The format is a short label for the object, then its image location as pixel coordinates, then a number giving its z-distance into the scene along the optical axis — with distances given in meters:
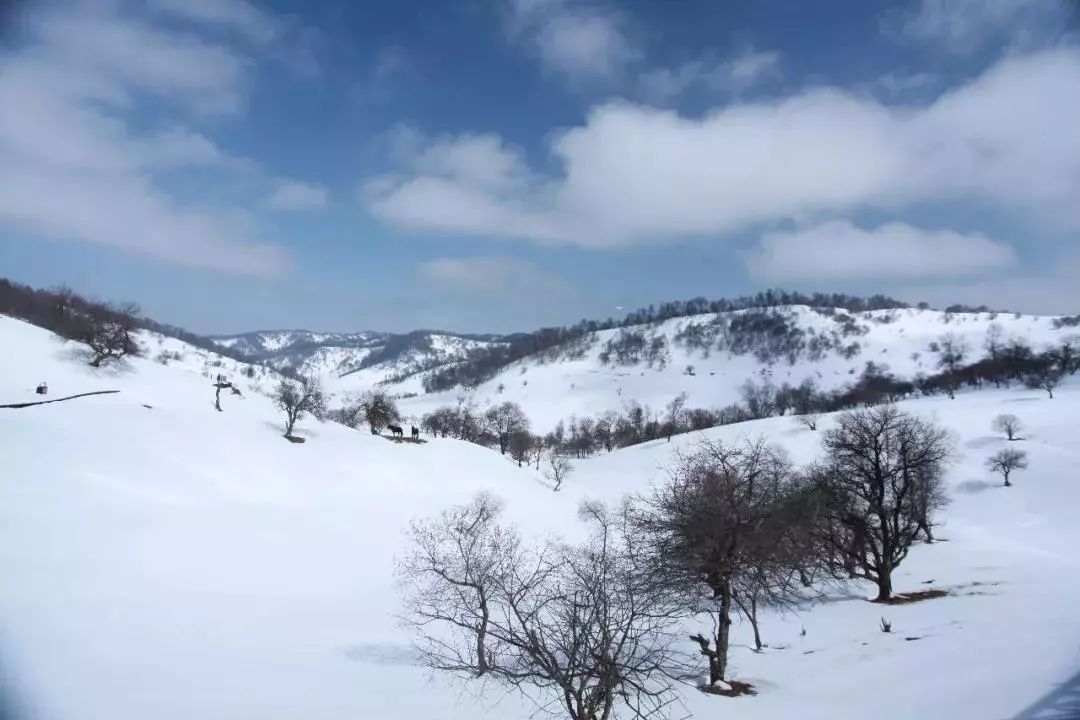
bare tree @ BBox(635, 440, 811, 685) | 16.27
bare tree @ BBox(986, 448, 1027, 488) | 59.44
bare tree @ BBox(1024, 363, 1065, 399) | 99.31
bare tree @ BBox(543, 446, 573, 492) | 66.75
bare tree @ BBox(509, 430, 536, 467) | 83.25
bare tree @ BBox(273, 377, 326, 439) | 46.62
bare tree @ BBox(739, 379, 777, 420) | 133.50
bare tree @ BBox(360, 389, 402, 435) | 62.84
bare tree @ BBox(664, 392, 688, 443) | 110.56
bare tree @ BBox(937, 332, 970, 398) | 163.00
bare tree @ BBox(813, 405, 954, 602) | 24.12
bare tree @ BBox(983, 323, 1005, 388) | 166.29
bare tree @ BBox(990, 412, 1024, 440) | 71.94
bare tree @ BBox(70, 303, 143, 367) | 45.44
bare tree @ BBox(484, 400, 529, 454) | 88.10
